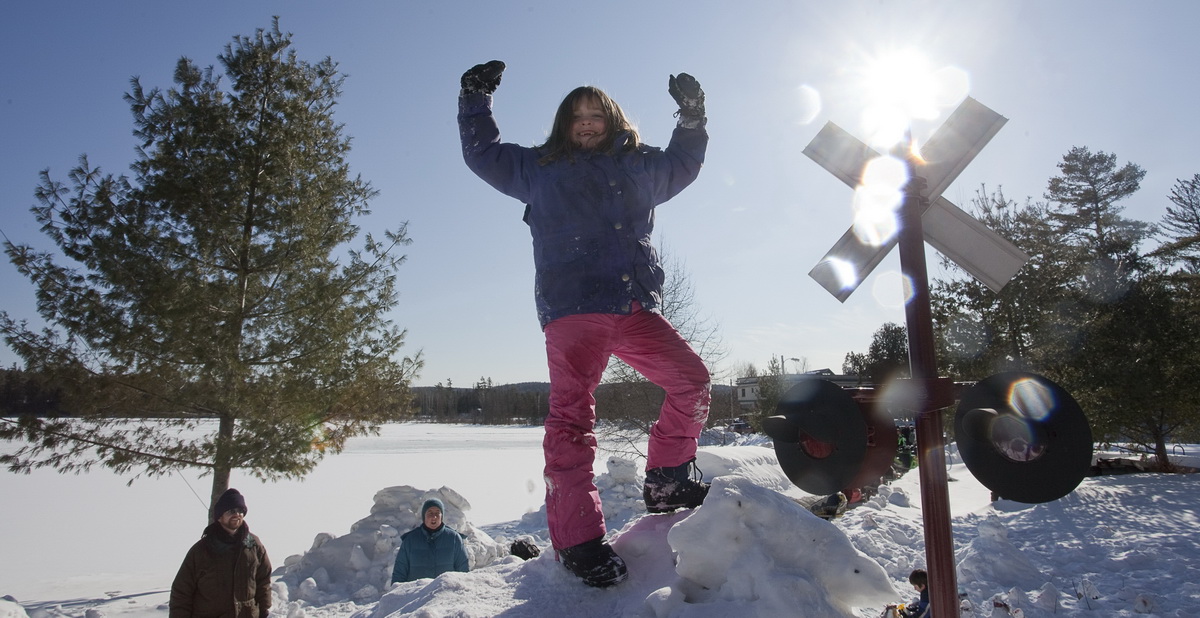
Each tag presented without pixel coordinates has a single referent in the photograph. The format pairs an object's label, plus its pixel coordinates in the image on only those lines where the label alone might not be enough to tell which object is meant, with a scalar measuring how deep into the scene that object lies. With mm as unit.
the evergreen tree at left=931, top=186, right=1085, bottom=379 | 14500
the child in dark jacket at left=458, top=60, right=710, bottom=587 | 2080
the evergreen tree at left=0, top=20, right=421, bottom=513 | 7316
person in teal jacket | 5191
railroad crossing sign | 1771
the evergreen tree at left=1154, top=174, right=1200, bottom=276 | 18594
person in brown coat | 4008
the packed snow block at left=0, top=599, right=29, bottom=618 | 5379
